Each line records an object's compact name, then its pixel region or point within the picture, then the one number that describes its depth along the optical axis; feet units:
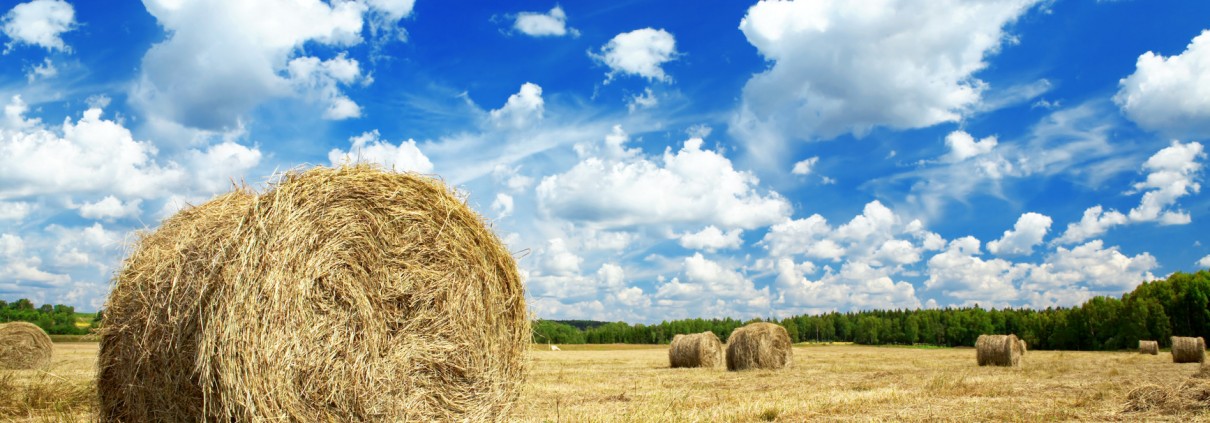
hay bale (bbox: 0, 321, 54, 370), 60.29
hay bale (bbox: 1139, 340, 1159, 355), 111.15
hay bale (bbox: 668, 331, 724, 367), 70.38
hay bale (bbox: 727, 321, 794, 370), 64.39
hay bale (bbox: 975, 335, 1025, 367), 70.95
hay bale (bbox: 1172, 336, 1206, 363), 81.71
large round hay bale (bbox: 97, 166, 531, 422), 17.42
